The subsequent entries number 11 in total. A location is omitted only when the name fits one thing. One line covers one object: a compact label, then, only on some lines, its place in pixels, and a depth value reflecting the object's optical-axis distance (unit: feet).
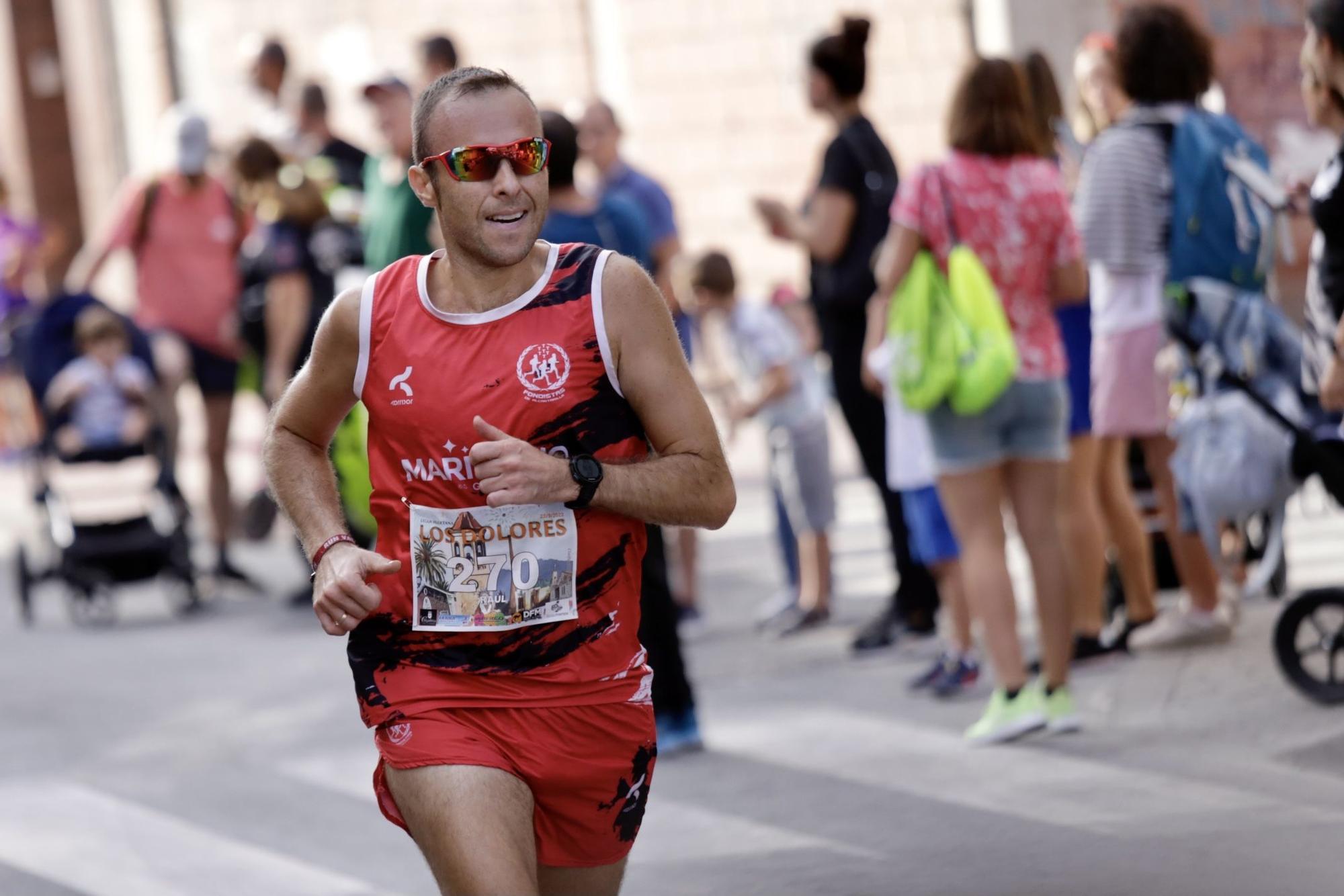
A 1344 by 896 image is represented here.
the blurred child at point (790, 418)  58.34
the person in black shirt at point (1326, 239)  39.73
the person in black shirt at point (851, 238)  53.67
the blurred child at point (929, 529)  49.80
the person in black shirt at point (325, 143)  76.07
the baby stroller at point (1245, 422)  45.37
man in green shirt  53.21
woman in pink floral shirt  44.14
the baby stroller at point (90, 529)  72.64
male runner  24.97
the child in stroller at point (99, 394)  73.31
